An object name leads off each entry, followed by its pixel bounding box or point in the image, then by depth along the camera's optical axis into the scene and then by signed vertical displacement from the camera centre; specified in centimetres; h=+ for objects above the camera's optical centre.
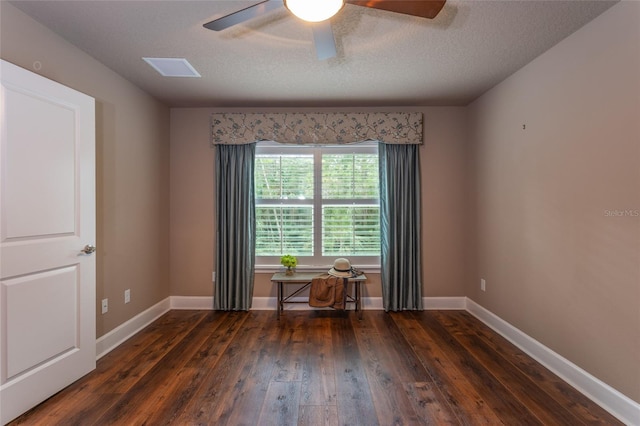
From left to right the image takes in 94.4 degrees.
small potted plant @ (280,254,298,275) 353 -56
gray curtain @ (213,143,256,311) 361 -13
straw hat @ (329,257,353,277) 341 -61
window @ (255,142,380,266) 378 +14
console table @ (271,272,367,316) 336 -80
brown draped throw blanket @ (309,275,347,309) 332 -86
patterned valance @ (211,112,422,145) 360 +108
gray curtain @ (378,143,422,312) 361 -16
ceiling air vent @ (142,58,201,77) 252 +134
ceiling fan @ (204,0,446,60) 143 +106
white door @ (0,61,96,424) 174 -13
